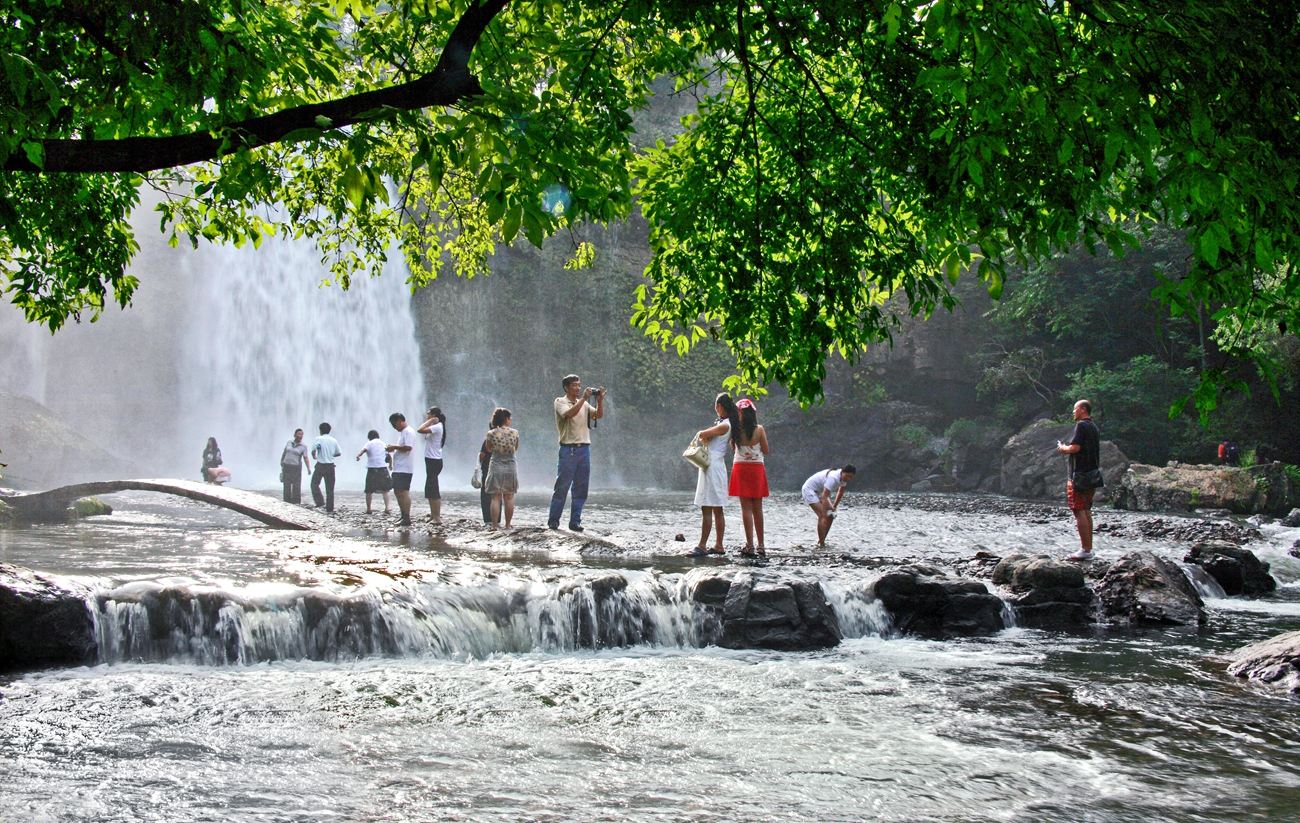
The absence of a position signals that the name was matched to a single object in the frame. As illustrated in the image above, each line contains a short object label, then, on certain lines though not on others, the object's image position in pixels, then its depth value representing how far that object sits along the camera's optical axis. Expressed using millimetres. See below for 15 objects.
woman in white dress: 11773
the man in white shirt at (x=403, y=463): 15070
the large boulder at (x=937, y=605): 9523
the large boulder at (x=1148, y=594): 10000
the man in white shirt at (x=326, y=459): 17922
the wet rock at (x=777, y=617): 8742
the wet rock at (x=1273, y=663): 7246
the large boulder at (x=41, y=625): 7145
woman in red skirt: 11797
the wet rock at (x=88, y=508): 15836
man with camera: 12711
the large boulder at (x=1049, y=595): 10047
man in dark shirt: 11906
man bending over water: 13922
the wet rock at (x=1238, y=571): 12344
